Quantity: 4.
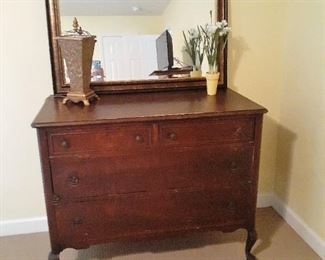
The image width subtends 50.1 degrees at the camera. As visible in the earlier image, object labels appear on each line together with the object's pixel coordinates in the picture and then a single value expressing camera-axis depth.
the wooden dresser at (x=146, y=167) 1.59
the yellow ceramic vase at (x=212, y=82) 1.94
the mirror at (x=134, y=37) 1.92
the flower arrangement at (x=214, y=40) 1.90
